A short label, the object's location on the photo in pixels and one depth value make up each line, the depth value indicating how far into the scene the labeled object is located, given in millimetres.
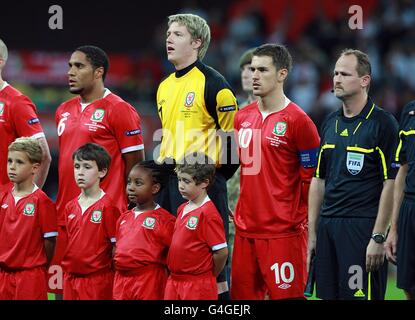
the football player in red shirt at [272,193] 13117
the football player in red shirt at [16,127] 14391
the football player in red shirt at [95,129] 13945
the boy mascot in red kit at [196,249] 12945
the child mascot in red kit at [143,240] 13164
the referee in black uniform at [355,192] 12523
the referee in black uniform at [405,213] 12391
